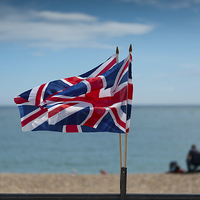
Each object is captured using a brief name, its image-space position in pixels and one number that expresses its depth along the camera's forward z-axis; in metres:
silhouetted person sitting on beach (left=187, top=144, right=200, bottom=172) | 25.11
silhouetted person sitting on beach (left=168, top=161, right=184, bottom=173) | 24.01
